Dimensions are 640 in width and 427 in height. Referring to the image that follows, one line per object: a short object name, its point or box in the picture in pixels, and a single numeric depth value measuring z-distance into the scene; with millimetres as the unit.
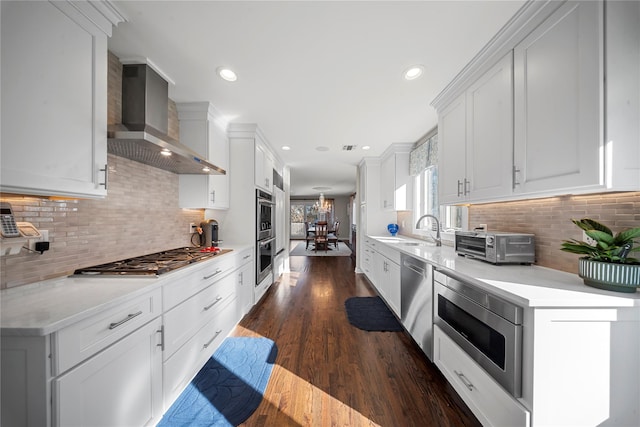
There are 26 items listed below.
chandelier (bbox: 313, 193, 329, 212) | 11300
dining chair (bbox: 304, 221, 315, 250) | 8976
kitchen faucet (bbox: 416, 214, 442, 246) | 2818
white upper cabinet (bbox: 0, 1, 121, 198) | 1004
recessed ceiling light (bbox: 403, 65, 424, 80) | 1931
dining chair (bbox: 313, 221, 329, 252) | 8133
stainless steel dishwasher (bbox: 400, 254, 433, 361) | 1932
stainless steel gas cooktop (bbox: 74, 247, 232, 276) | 1464
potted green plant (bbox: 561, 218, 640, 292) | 1028
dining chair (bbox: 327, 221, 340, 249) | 9289
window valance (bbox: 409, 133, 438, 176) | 3208
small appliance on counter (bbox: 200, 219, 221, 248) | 2768
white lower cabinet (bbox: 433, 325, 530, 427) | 1104
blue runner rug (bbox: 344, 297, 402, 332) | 2684
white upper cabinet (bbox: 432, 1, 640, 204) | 1022
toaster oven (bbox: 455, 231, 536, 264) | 1620
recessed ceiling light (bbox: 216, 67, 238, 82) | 1989
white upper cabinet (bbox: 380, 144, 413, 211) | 4031
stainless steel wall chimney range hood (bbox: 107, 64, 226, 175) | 1642
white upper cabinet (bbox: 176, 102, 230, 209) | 2600
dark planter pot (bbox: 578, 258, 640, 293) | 1021
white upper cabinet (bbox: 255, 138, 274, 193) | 3310
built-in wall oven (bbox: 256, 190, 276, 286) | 3268
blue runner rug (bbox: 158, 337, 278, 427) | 1453
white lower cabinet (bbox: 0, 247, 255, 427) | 850
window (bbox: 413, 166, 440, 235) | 3502
